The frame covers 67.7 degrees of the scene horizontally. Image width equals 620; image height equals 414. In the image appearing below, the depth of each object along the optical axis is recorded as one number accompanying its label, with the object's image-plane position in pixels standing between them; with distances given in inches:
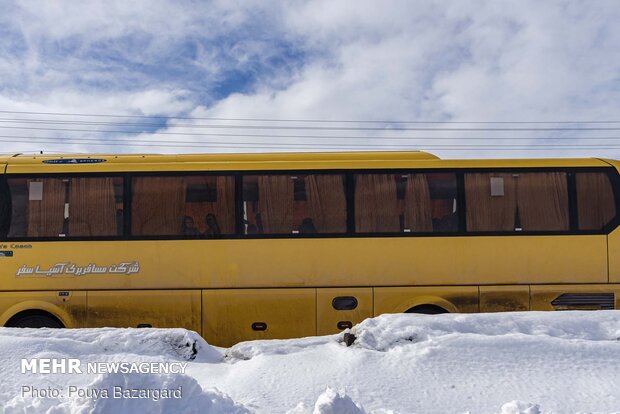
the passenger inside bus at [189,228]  294.8
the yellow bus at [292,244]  288.2
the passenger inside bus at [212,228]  294.8
